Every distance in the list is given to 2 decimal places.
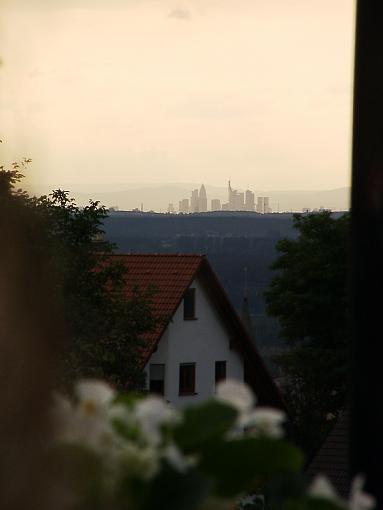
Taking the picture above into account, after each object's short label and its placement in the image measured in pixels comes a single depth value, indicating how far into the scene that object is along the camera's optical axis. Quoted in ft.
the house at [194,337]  314.96
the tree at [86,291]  182.29
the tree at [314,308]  352.69
